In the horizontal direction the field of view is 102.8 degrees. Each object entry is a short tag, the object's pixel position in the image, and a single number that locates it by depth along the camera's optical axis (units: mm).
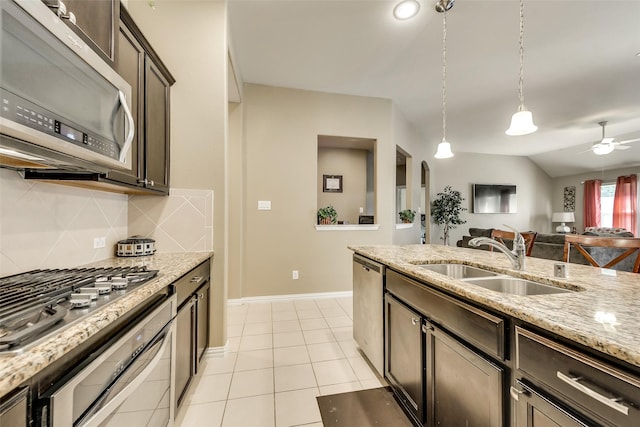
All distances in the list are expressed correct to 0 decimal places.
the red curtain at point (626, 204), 6250
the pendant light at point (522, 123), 1812
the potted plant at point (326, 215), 3605
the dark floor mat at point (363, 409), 1450
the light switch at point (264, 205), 3373
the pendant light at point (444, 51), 2076
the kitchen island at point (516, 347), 604
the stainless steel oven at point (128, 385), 598
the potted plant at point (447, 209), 6660
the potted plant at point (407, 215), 4410
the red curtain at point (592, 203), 6957
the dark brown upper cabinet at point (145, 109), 1468
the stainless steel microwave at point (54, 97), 667
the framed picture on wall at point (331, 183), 5105
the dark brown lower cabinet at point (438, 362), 913
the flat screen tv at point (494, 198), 7227
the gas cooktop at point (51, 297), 577
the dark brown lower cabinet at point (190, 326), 1371
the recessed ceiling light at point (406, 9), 2094
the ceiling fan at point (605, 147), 4466
